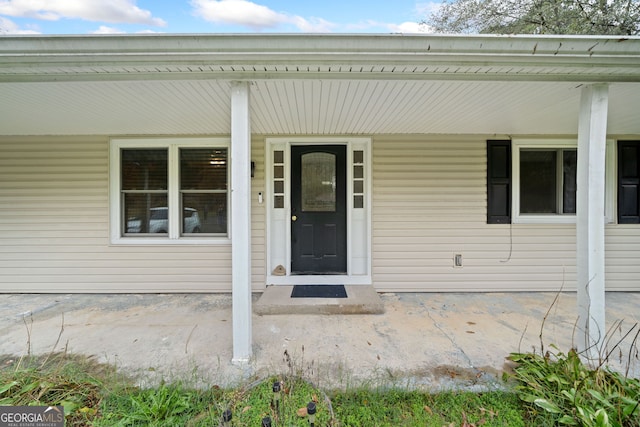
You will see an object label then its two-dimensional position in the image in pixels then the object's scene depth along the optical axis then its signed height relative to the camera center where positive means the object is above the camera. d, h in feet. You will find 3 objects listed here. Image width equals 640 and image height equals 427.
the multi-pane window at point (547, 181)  13.03 +1.31
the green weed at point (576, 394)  4.98 -3.55
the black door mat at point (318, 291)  11.31 -3.36
